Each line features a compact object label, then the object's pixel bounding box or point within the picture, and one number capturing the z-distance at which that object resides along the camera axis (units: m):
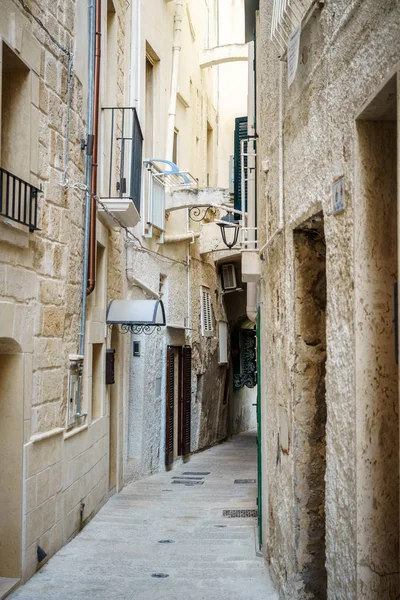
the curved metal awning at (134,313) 9.56
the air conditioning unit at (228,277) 18.19
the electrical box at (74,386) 7.38
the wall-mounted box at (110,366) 9.48
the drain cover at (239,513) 8.84
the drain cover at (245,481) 11.50
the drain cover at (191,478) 12.00
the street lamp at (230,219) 14.55
